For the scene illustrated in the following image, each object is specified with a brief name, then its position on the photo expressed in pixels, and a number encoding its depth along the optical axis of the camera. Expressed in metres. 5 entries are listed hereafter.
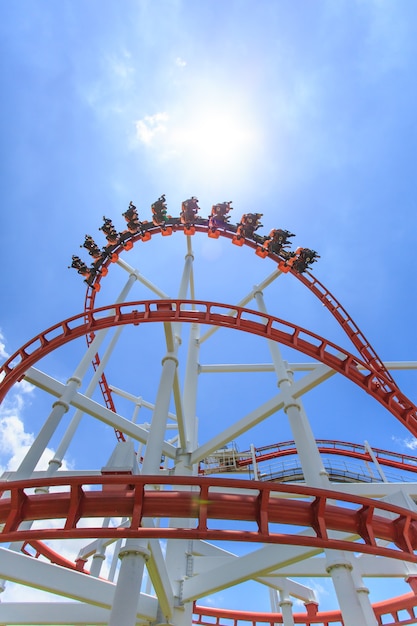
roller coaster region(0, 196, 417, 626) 2.78
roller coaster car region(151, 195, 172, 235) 9.59
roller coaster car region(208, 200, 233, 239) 9.67
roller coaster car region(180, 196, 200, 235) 9.40
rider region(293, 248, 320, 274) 8.88
